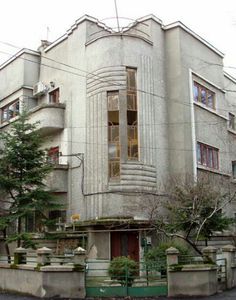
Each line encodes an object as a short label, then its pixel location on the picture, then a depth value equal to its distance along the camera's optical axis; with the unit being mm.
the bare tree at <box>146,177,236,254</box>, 20594
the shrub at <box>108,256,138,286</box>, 16719
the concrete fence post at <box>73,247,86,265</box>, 16672
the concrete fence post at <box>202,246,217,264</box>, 17820
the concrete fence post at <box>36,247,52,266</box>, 16945
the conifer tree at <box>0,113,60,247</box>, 22250
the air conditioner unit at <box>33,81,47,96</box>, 28650
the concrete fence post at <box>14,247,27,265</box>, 18203
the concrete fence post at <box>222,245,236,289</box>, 18861
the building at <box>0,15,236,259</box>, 23469
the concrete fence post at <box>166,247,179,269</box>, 16844
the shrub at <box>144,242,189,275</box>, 17141
